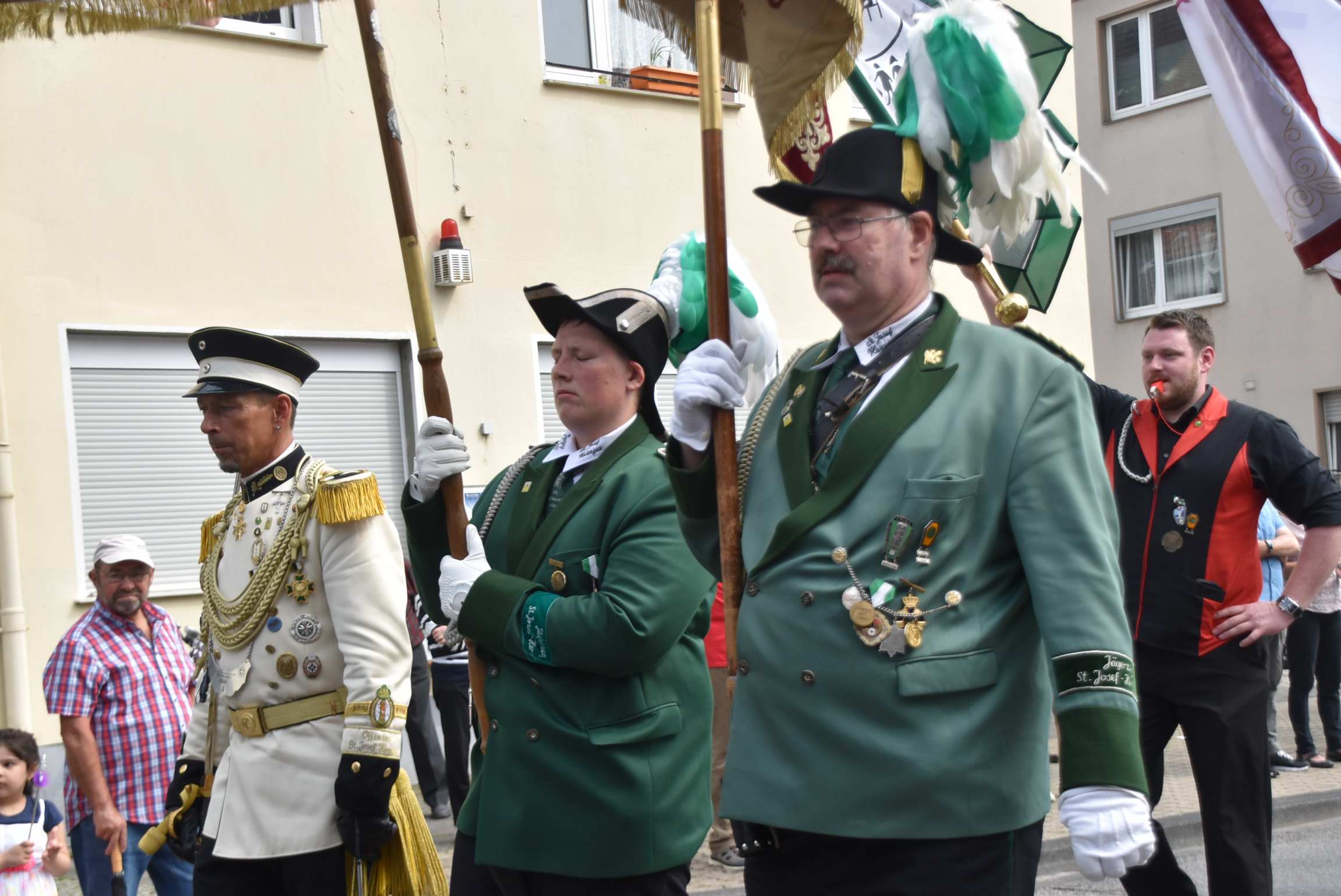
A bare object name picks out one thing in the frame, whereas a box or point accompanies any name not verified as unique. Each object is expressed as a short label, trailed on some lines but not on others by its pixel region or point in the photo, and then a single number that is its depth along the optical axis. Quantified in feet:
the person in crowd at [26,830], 16.76
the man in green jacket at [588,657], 11.53
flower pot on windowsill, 37.17
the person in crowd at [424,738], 29.07
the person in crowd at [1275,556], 31.27
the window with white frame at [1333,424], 63.82
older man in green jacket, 8.85
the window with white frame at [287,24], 31.37
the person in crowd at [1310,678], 32.78
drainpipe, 27.55
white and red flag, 16.19
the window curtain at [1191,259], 66.74
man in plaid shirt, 19.62
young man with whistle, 16.85
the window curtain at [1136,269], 69.56
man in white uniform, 13.02
